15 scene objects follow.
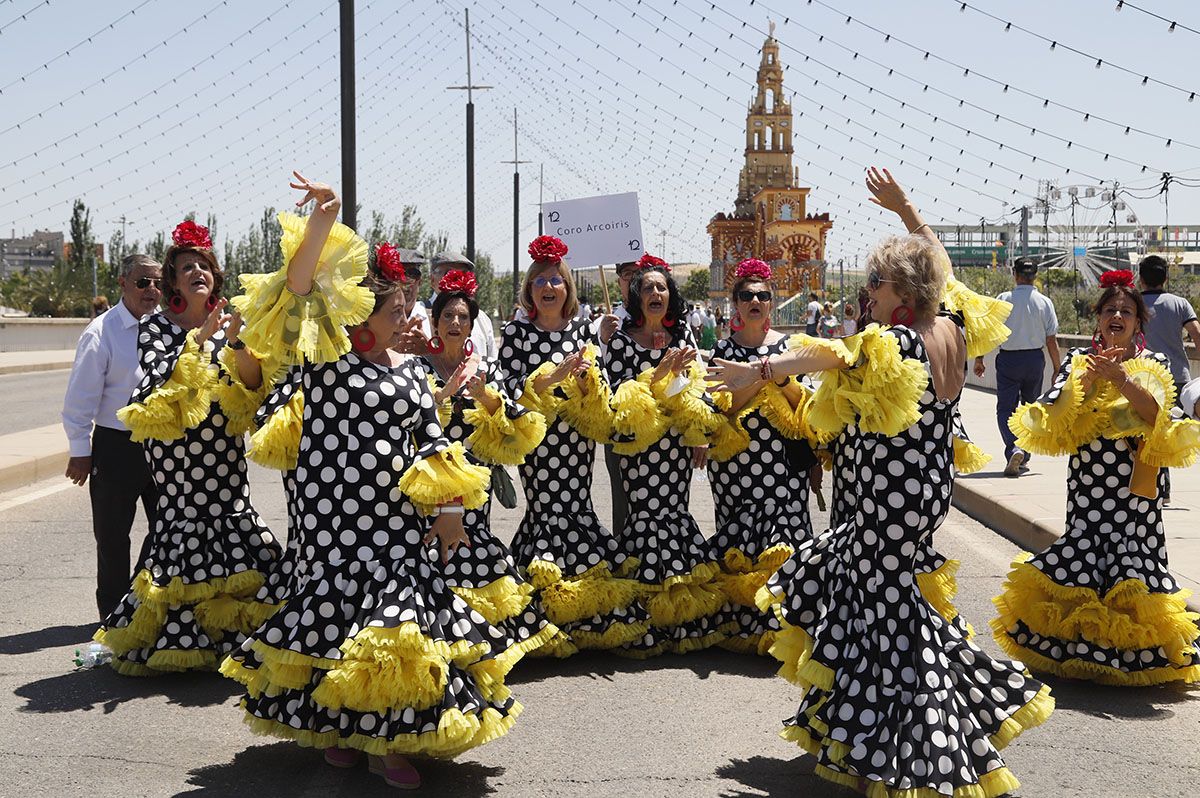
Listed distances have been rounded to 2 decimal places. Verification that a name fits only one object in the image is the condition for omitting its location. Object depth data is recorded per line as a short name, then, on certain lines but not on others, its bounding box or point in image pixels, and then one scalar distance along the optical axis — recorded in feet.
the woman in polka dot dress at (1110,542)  19.11
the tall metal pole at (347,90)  44.50
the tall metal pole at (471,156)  101.60
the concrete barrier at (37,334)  134.10
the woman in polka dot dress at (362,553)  14.84
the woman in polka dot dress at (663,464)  21.47
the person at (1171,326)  31.83
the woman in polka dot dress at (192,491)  19.54
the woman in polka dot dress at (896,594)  14.29
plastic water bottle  20.36
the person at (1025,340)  40.63
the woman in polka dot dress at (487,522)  19.66
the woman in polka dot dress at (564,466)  21.03
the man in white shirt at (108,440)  21.47
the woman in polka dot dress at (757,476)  21.61
